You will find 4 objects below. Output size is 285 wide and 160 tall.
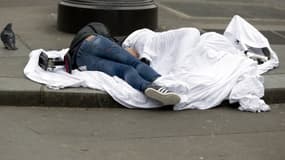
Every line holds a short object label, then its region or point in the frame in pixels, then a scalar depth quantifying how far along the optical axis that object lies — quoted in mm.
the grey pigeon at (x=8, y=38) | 11072
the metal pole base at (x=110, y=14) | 13148
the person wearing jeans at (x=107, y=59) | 9350
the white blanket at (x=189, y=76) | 9155
